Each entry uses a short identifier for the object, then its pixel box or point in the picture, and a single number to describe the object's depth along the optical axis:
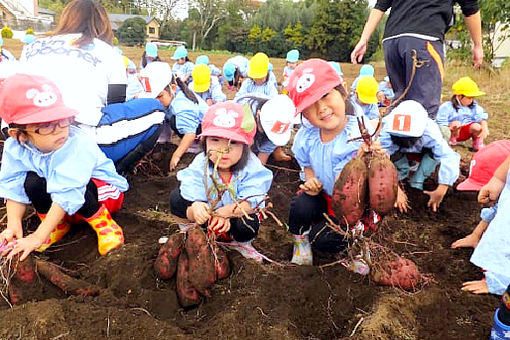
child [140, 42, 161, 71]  8.01
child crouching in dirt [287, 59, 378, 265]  2.07
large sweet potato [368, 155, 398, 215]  1.78
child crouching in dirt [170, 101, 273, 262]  2.10
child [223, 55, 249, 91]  8.38
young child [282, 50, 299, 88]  9.22
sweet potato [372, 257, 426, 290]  1.92
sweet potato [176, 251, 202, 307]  1.82
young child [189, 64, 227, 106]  5.47
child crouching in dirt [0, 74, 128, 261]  1.87
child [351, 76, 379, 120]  4.99
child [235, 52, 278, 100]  5.95
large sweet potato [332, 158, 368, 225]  1.81
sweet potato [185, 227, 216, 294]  1.81
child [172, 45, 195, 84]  8.53
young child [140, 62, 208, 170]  3.65
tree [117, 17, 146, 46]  29.14
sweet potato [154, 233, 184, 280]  1.88
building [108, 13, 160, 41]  33.41
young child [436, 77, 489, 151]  4.93
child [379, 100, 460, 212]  2.69
